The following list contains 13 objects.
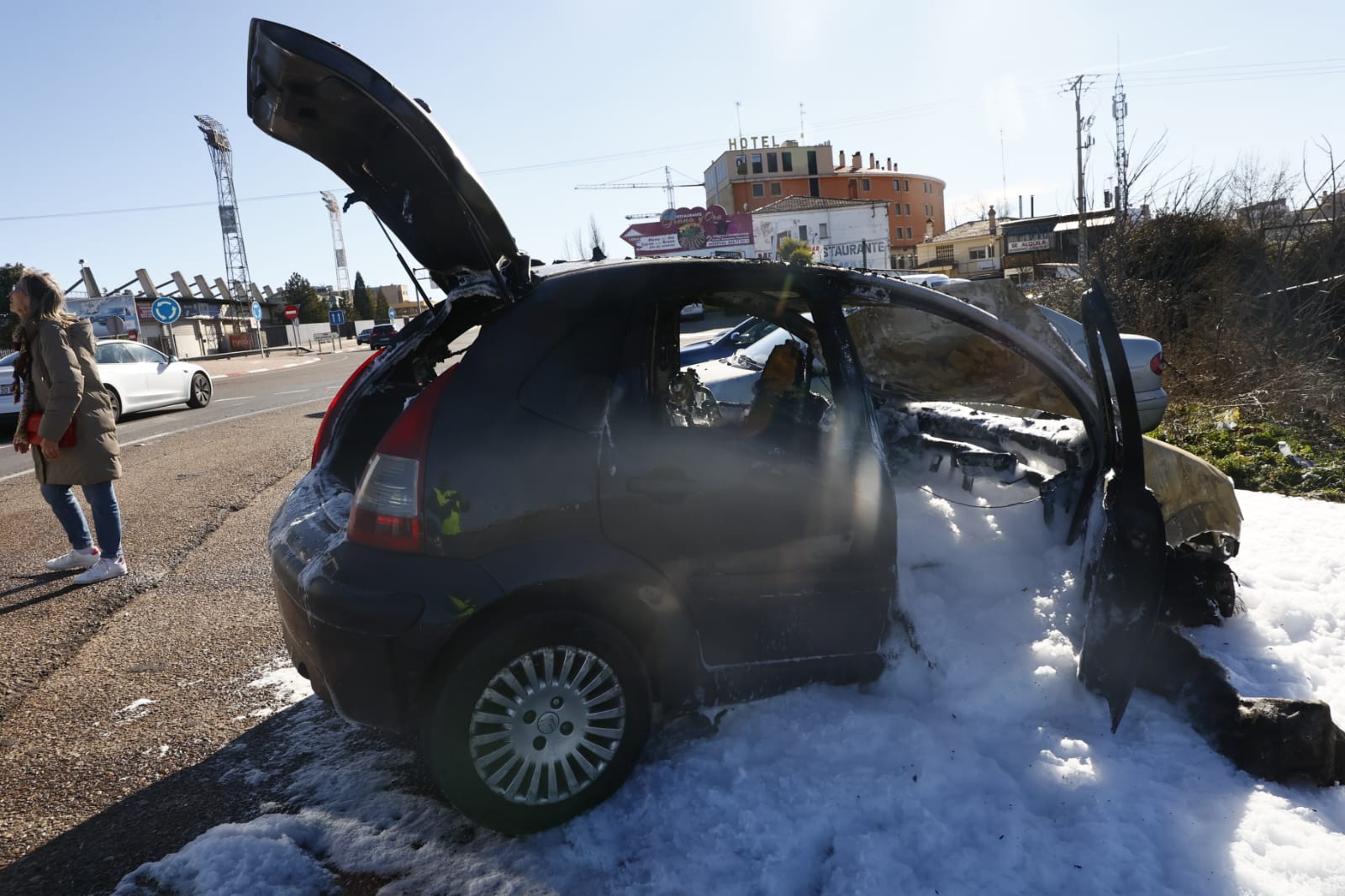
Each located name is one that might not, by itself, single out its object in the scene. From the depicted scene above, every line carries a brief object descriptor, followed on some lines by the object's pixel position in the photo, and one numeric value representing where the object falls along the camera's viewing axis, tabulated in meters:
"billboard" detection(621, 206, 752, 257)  67.62
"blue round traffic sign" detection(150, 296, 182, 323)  27.05
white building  72.00
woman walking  4.92
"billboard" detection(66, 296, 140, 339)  36.91
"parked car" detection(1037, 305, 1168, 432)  7.52
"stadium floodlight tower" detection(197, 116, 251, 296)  84.31
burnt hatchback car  2.46
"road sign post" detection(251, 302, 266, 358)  50.78
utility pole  38.19
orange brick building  96.19
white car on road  14.05
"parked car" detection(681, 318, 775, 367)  9.03
